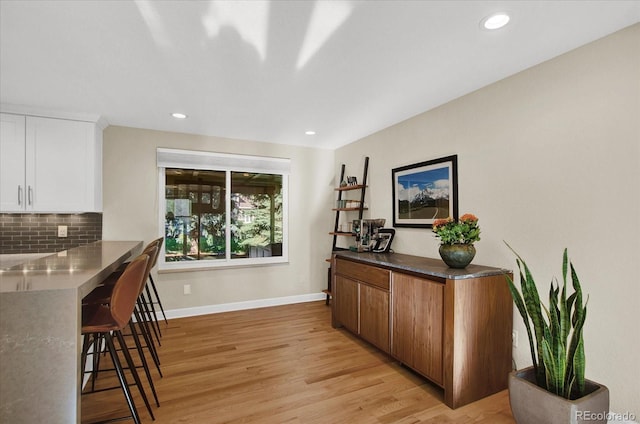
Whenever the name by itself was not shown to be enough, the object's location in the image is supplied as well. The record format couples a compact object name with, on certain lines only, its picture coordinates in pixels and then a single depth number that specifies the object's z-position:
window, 4.05
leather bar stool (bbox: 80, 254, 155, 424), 1.59
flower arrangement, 2.39
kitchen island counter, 1.22
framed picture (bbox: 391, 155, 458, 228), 2.95
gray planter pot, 1.58
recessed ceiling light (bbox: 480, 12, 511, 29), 1.73
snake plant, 1.68
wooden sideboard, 2.14
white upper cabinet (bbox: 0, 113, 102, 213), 3.16
